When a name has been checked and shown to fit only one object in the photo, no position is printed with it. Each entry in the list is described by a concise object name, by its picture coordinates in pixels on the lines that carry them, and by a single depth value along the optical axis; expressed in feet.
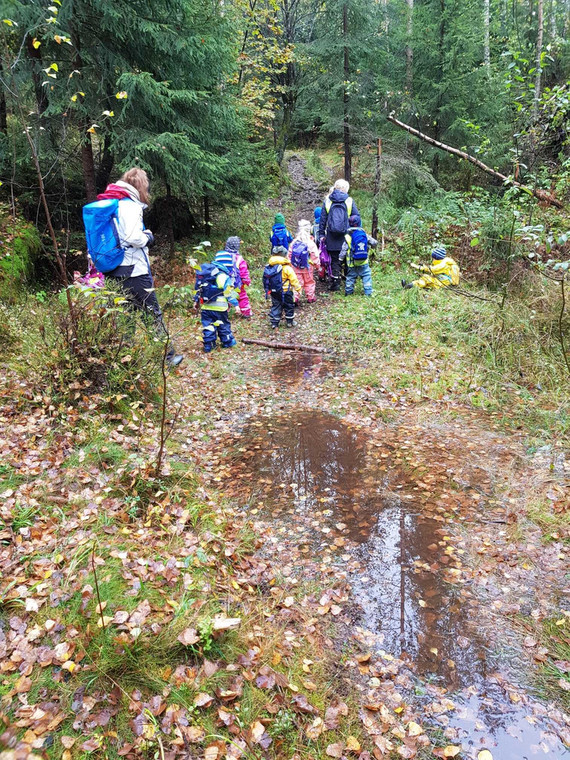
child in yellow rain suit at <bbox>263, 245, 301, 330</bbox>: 31.48
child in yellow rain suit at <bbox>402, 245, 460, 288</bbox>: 33.12
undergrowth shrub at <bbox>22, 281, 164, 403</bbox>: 17.29
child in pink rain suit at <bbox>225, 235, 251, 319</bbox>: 29.50
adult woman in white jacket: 18.84
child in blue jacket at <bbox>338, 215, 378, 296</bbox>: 35.62
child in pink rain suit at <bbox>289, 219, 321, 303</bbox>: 36.65
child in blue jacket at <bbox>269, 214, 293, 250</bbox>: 34.42
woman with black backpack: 36.11
